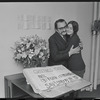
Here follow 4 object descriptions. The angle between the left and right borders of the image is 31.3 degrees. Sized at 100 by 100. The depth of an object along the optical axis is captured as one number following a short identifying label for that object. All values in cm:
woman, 209
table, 173
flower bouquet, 182
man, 204
